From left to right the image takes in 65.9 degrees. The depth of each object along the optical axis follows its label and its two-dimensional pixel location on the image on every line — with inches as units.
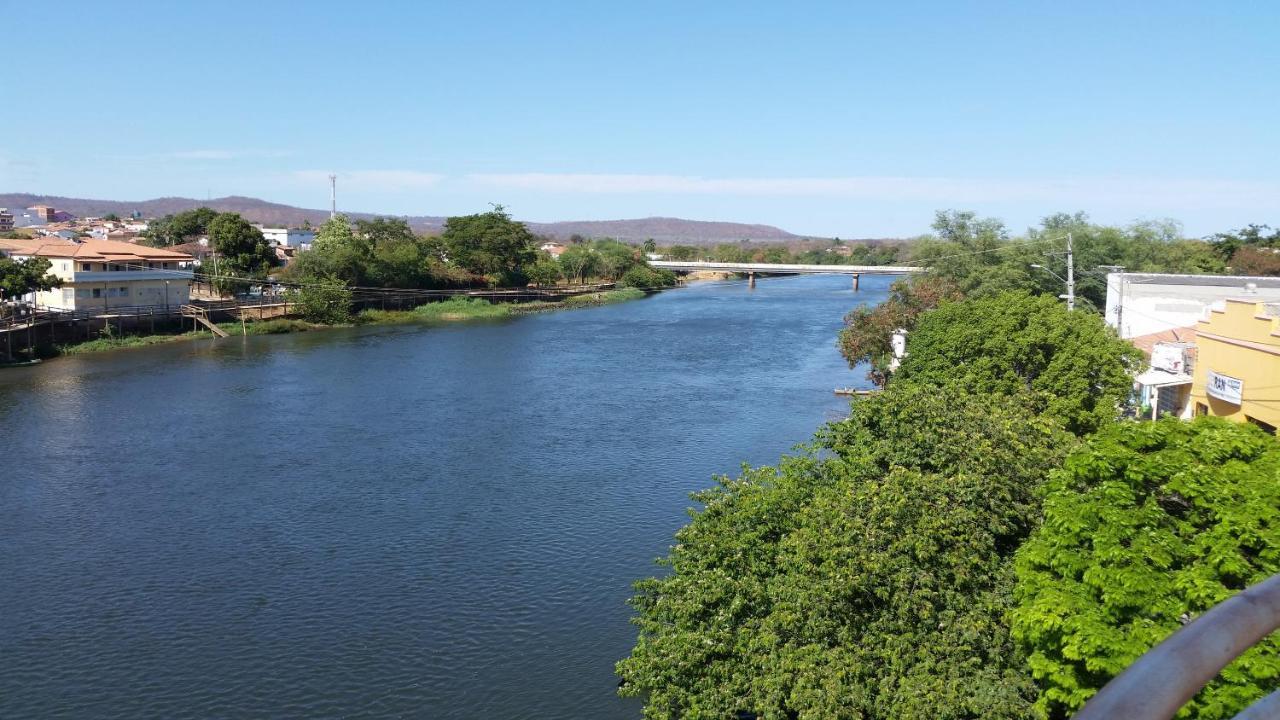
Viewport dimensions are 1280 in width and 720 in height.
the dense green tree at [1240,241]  2650.1
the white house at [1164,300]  1310.3
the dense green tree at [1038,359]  867.4
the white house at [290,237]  4650.6
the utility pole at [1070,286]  1179.9
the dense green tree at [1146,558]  385.1
